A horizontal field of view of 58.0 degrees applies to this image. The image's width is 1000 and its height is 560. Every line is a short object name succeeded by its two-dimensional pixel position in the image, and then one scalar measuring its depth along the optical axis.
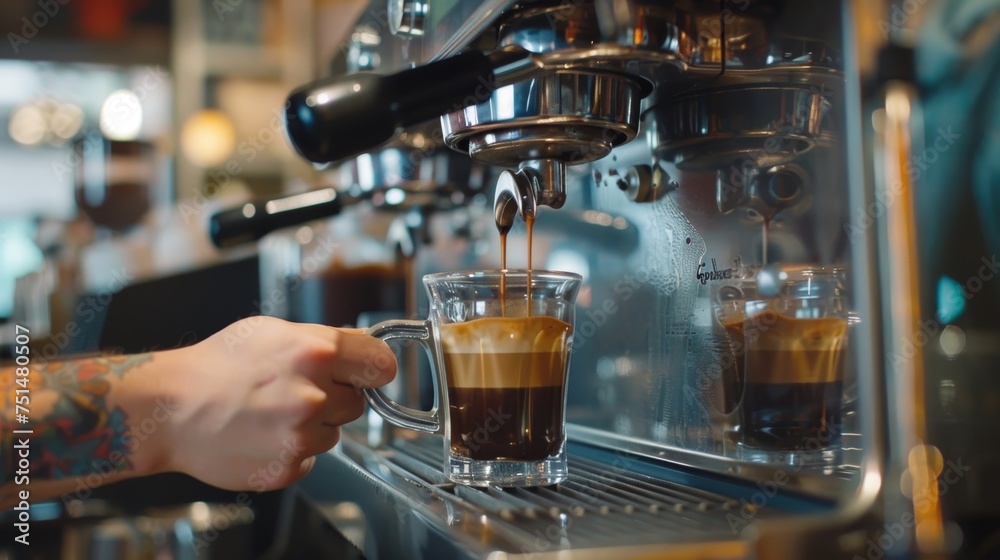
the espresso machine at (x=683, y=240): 0.38
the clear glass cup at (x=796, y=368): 0.46
